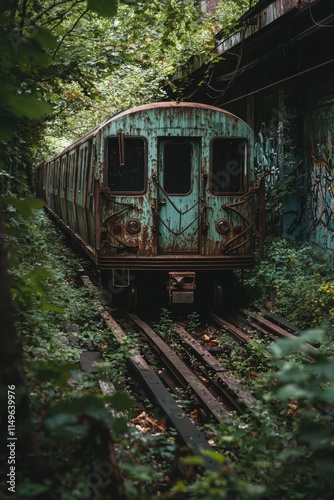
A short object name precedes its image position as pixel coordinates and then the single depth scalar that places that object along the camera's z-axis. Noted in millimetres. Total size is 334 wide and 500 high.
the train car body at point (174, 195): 9688
